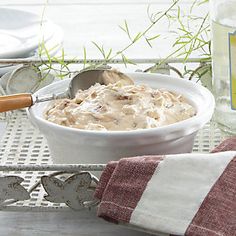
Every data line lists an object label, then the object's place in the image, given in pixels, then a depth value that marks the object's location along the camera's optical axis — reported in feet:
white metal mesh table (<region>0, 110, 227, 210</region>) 3.01
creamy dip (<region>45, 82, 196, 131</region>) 2.89
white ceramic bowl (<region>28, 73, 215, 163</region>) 2.80
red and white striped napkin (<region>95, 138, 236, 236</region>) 2.55
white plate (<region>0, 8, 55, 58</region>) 4.01
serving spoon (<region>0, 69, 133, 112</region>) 3.12
